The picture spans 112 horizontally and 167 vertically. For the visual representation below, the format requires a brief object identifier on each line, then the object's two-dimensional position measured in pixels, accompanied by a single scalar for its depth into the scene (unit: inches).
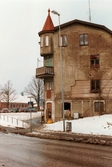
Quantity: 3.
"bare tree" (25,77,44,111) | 2684.8
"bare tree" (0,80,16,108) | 2908.5
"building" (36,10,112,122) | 1233.4
